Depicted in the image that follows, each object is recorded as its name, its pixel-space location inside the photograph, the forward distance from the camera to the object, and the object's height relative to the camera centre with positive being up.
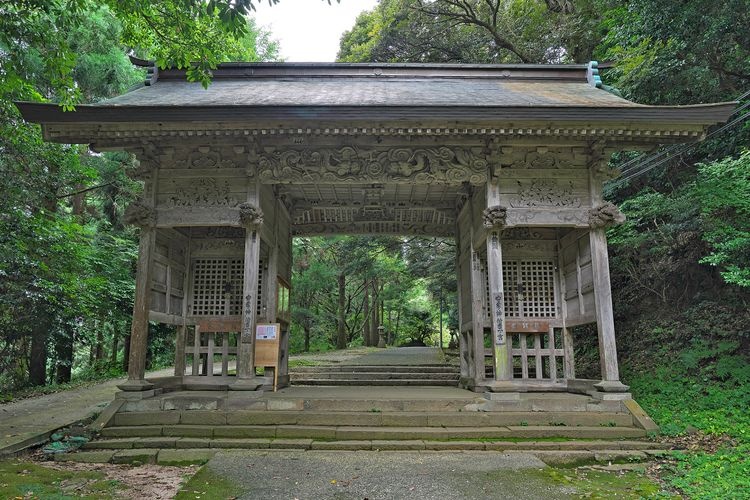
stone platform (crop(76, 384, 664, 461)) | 5.87 -1.25
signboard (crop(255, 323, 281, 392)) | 7.24 -0.21
